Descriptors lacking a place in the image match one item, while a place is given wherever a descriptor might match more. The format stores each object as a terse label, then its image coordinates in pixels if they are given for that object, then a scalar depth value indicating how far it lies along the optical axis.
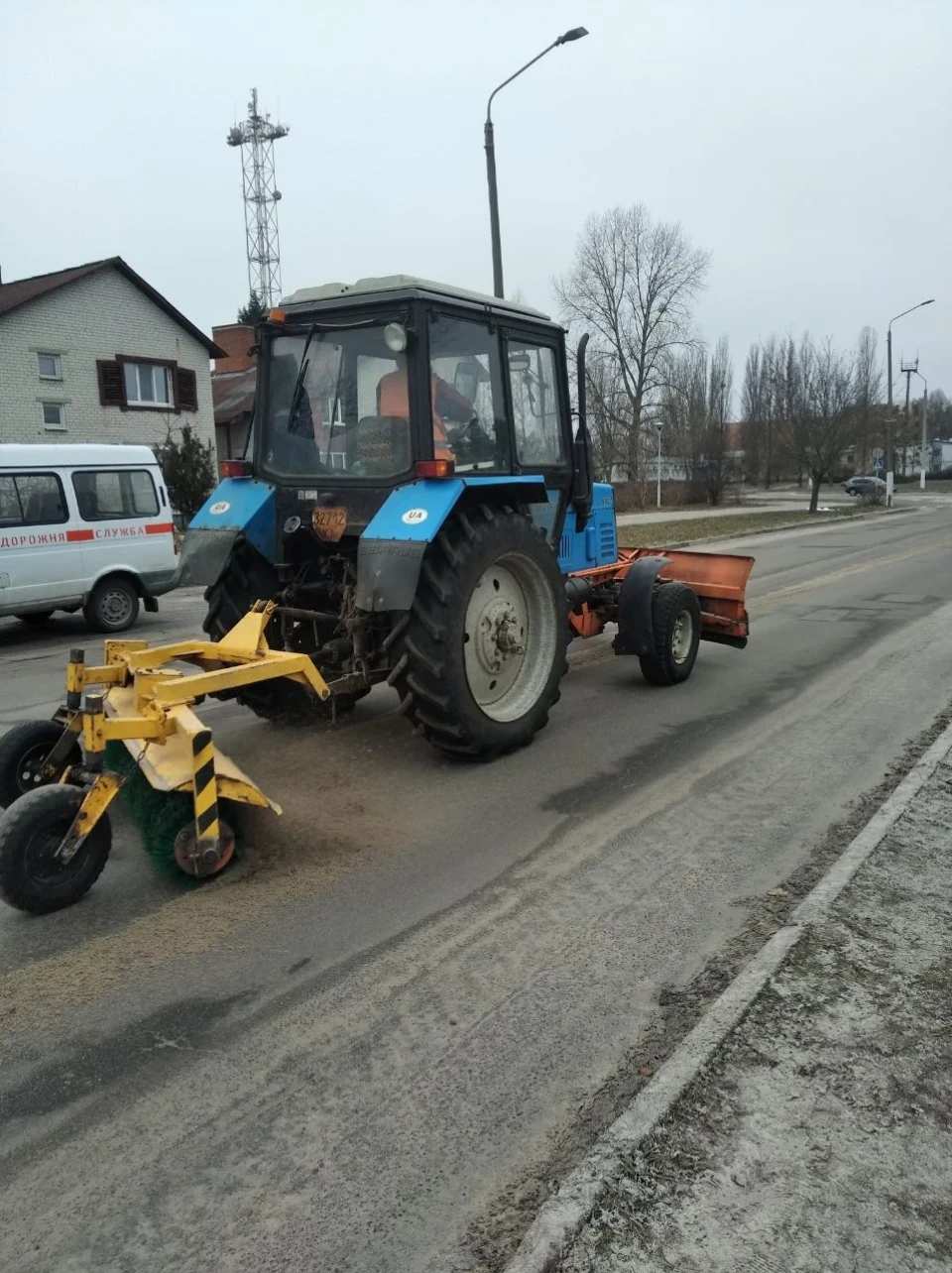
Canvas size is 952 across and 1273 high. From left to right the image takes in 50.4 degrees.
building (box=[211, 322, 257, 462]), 39.69
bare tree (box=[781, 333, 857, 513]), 38.12
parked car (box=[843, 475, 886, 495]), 45.58
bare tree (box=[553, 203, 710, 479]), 54.44
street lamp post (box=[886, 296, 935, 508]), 39.66
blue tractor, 5.59
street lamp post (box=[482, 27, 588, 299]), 15.59
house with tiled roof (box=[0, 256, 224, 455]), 27.69
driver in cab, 5.79
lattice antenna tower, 46.16
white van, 11.50
